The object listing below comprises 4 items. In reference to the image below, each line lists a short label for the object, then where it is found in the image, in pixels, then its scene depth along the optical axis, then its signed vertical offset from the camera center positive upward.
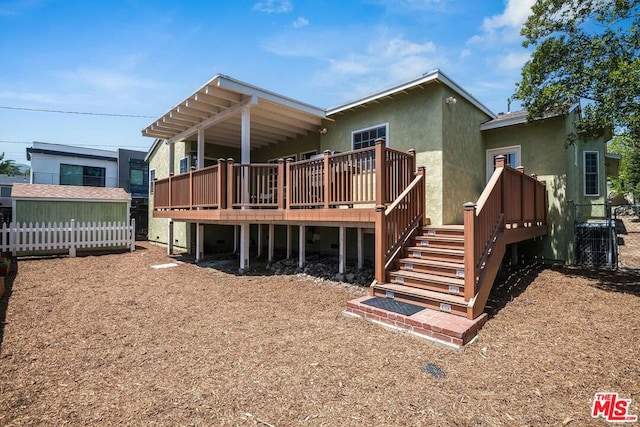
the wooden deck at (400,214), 4.69 +0.00
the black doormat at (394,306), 4.46 -1.43
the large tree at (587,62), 5.72 +3.23
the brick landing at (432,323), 3.74 -1.48
